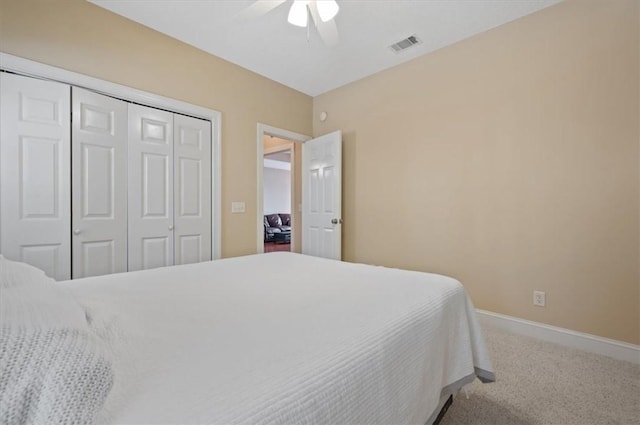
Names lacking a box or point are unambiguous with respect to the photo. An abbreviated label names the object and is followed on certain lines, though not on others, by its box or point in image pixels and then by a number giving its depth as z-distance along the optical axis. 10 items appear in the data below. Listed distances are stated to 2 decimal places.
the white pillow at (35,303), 0.54
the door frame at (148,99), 1.99
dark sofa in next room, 7.43
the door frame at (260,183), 3.38
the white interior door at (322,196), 3.51
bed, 0.50
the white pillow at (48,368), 0.45
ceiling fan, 1.84
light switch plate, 3.19
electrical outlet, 2.31
